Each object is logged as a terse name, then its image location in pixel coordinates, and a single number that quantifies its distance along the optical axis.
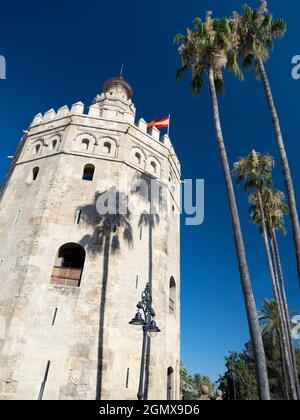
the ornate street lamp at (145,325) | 9.12
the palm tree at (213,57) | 12.55
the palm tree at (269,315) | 28.89
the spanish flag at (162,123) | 23.53
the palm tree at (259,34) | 13.57
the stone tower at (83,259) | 12.05
